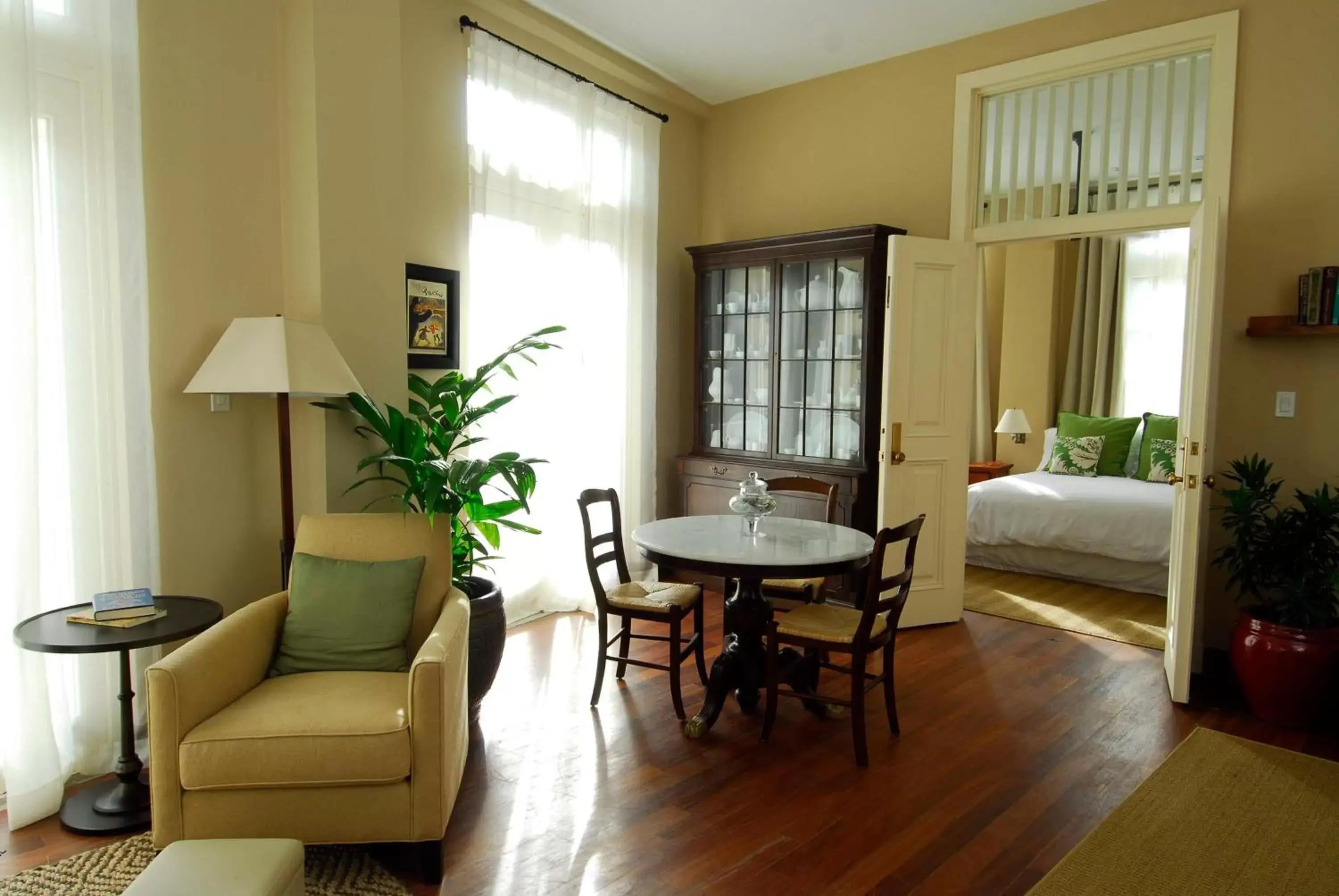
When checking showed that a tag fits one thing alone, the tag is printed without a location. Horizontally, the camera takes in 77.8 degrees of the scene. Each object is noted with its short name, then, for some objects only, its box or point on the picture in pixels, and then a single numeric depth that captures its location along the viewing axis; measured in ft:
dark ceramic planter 10.41
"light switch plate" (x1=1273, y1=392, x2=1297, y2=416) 12.32
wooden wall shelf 11.61
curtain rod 13.03
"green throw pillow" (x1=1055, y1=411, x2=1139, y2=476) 21.74
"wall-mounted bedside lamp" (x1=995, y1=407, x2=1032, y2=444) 25.20
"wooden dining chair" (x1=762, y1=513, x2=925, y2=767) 9.53
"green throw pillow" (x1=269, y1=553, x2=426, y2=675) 8.41
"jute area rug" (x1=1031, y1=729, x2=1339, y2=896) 7.60
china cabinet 15.29
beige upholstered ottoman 5.33
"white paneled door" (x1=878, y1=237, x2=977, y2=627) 14.32
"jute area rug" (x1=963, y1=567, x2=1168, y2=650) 15.01
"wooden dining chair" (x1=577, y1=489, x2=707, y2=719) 10.69
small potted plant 10.69
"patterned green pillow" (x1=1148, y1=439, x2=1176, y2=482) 20.10
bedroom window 23.43
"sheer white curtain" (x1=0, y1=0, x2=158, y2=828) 8.07
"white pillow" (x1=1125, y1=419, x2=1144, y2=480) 21.54
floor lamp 9.05
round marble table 9.67
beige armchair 6.83
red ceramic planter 10.62
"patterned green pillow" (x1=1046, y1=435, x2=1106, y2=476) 21.74
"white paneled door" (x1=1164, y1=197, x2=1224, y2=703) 11.16
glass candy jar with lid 11.37
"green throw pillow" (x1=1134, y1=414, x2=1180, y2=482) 20.72
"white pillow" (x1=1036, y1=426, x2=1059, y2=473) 23.22
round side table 7.43
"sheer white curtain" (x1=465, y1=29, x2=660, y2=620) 13.75
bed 17.15
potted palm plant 10.02
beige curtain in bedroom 24.45
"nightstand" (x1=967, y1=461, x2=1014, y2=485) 24.39
